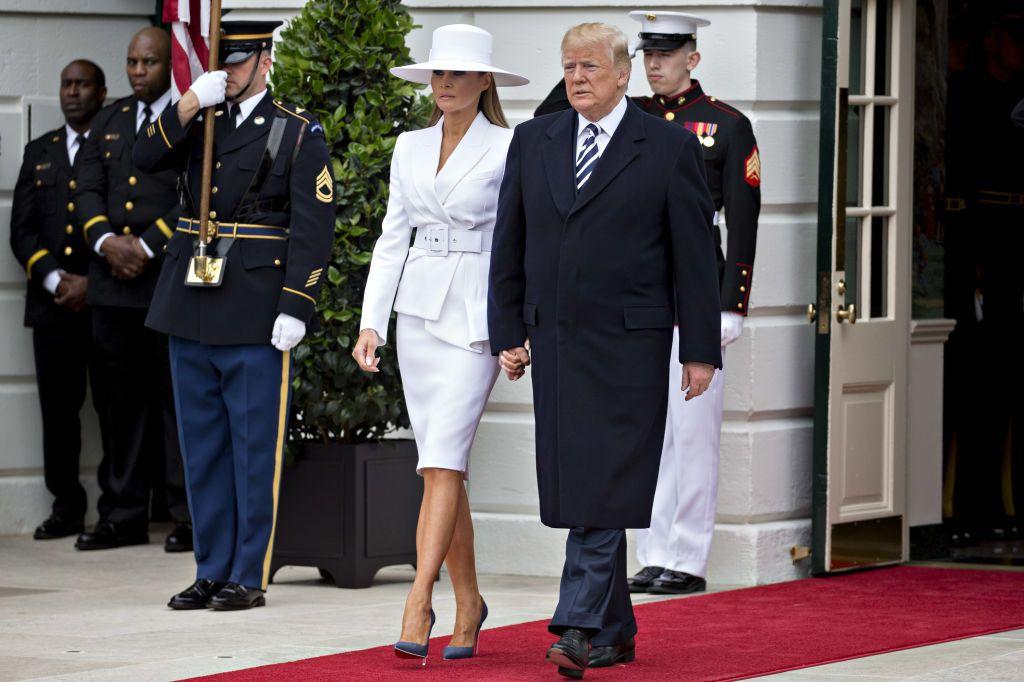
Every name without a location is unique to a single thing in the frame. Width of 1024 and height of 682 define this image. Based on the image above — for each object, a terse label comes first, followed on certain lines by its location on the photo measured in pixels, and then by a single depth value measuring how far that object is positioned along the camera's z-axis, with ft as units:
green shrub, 51.70
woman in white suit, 40.91
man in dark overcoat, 38.81
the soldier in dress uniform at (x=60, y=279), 62.95
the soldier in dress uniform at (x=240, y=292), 47.37
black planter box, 52.19
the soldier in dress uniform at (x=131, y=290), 60.23
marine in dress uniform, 51.60
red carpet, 39.45
